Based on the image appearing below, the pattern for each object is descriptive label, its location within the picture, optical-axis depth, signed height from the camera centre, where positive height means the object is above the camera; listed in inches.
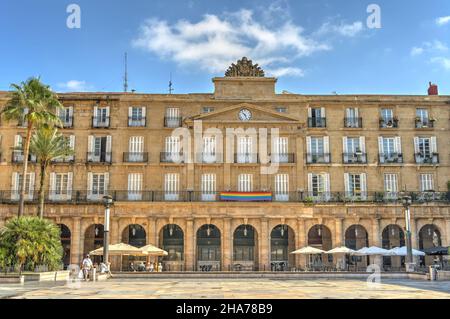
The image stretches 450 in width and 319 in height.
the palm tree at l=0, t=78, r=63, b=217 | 1590.8 +411.7
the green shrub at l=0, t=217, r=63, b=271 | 1346.0 +7.9
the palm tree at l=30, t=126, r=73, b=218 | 1807.3 +329.6
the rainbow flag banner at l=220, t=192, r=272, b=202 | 1951.3 +178.7
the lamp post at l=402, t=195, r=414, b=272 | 1535.4 +17.2
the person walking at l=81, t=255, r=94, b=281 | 1339.8 -45.4
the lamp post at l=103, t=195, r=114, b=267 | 1472.7 +42.1
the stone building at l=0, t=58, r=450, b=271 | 1948.8 +271.0
